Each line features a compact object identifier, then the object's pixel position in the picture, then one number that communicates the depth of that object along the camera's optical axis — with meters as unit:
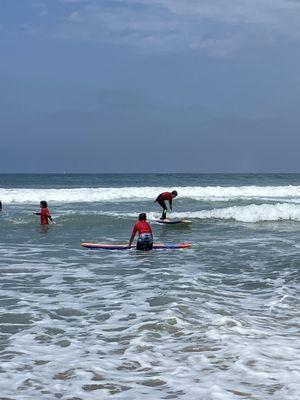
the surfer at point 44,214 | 22.41
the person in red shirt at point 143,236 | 15.48
